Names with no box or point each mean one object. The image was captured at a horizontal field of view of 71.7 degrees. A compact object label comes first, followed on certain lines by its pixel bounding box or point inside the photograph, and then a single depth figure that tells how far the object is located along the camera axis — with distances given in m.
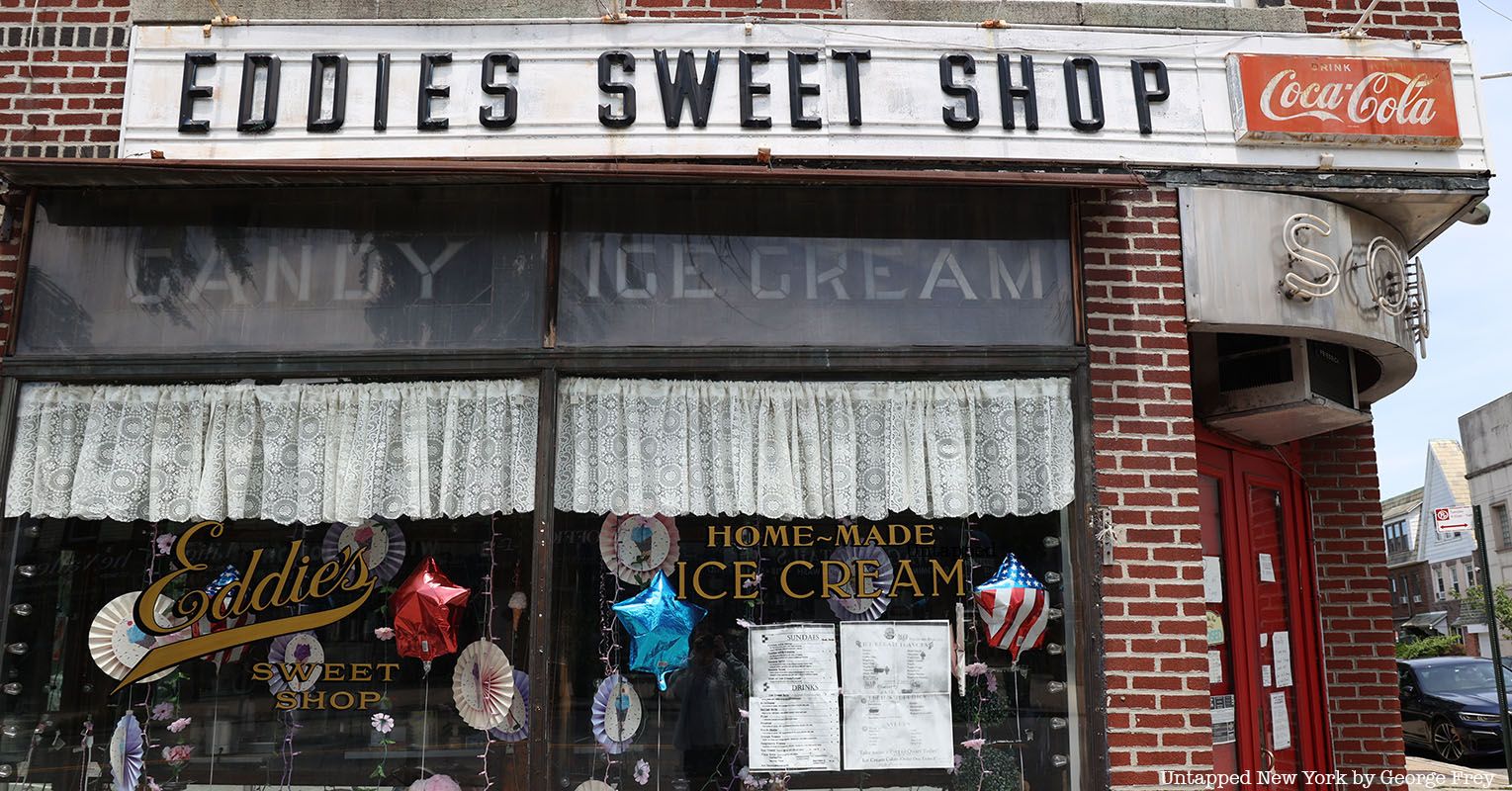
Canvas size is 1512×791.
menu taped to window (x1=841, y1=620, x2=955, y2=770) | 4.94
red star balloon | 5.01
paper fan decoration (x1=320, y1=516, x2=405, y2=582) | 5.20
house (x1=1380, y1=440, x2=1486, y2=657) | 49.97
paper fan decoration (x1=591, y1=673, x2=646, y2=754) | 4.92
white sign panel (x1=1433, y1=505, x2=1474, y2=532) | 10.86
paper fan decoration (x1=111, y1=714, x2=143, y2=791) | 4.99
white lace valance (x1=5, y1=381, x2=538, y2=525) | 5.01
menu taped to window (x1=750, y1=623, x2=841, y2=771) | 4.92
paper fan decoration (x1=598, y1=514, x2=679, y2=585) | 5.07
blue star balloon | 4.96
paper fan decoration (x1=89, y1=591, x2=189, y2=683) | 5.09
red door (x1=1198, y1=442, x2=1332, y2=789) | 6.25
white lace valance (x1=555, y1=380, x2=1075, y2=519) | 5.02
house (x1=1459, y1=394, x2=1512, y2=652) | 36.81
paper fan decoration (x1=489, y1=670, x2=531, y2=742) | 4.89
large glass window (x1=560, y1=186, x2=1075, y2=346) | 5.13
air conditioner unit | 5.93
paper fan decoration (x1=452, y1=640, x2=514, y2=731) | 4.94
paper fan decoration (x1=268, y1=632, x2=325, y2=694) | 5.13
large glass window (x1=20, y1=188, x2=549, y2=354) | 5.11
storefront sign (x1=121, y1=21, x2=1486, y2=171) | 5.24
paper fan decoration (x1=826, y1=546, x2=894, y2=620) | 5.09
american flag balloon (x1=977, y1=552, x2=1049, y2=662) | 5.04
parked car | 12.41
